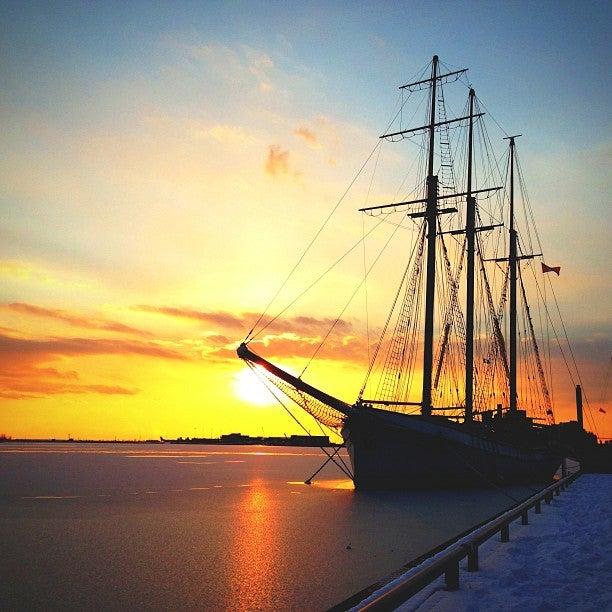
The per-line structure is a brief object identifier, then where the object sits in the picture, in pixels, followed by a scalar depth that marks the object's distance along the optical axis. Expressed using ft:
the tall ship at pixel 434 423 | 122.93
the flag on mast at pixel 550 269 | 179.83
